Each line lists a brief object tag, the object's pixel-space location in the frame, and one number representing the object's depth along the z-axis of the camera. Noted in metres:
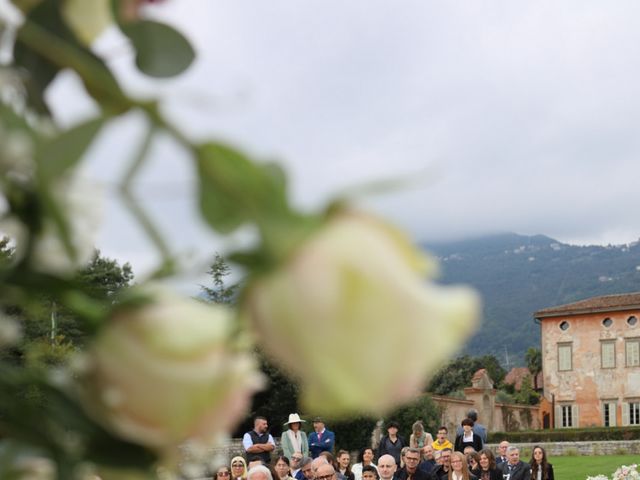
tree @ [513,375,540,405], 46.25
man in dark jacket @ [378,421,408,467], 10.16
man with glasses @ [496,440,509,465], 10.73
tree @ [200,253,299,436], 21.34
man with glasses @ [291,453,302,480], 8.70
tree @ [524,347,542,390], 52.41
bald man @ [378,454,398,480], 8.06
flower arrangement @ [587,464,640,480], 7.62
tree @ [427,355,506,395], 46.15
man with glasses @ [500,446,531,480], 10.08
